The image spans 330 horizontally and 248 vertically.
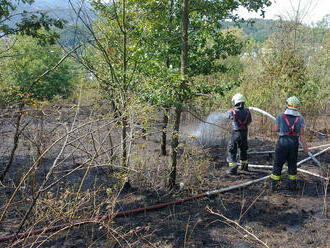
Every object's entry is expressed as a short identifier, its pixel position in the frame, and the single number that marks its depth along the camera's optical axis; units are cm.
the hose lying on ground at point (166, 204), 370
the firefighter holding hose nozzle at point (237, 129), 616
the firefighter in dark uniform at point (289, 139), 514
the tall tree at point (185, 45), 458
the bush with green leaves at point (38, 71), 1473
